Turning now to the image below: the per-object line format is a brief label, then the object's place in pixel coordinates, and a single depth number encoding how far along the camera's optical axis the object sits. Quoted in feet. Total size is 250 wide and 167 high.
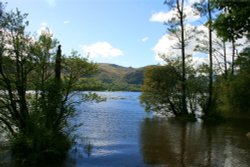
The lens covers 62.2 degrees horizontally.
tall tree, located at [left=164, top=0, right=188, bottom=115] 78.82
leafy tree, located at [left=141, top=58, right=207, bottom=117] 79.38
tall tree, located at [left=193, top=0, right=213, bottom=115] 77.38
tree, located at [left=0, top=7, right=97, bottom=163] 32.88
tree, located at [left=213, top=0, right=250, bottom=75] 20.60
